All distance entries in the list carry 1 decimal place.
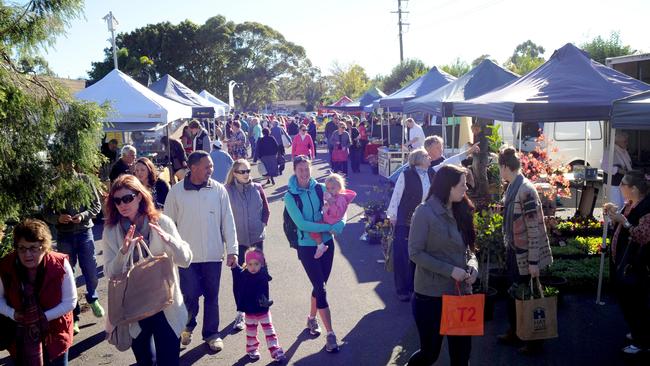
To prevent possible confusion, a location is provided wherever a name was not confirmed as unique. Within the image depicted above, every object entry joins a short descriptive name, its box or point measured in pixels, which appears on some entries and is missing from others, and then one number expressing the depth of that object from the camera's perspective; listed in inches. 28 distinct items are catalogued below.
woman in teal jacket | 217.8
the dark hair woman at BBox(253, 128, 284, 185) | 644.1
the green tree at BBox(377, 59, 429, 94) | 1888.5
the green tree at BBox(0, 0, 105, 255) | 157.6
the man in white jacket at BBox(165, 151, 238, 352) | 209.8
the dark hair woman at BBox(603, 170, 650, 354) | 198.8
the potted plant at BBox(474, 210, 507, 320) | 245.3
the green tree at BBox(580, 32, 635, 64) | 1097.4
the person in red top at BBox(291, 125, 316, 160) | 639.1
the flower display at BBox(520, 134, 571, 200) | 333.4
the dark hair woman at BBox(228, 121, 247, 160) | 861.2
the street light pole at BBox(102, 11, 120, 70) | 900.6
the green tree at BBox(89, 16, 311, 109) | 2290.8
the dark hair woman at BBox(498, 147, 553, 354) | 200.5
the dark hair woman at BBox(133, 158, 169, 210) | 272.7
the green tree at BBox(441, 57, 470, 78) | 1507.1
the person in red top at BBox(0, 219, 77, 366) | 151.2
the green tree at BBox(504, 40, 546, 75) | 1305.4
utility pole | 1884.8
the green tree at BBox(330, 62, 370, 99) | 2529.5
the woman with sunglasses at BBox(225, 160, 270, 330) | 237.0
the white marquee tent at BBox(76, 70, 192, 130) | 457.2
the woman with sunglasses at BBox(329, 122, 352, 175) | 717.3
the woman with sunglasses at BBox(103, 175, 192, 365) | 152.9
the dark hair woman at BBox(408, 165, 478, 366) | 161.3
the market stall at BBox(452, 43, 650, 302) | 325.7
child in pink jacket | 218.4
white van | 589.6
